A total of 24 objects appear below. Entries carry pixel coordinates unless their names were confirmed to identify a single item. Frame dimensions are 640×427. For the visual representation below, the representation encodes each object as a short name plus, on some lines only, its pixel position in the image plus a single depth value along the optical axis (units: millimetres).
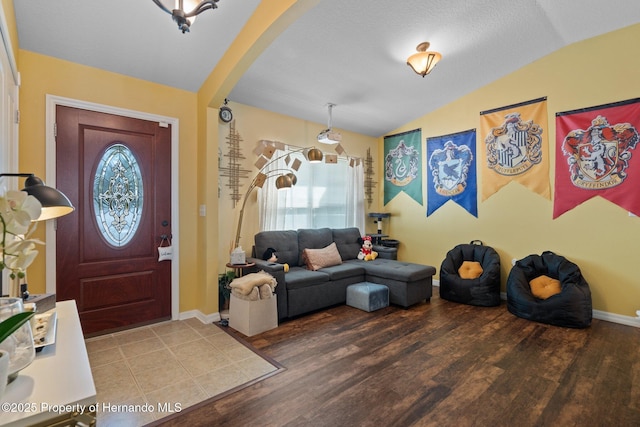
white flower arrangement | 819
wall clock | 3722
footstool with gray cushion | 3744
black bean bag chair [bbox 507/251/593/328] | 3227
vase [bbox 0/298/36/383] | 877
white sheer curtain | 4324
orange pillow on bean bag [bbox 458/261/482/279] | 4184
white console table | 787
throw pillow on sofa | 4055
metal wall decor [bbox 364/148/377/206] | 5750
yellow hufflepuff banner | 3949
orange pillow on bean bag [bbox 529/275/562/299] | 3549
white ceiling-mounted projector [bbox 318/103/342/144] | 4441
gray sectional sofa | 3463
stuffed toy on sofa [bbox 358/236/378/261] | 4707
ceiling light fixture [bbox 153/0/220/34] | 1630
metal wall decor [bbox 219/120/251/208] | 3913
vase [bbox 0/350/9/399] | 740
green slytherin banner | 5275
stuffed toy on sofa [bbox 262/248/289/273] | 3802
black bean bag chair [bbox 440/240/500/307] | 3949
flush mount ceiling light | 3097
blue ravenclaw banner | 4605
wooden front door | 2791
